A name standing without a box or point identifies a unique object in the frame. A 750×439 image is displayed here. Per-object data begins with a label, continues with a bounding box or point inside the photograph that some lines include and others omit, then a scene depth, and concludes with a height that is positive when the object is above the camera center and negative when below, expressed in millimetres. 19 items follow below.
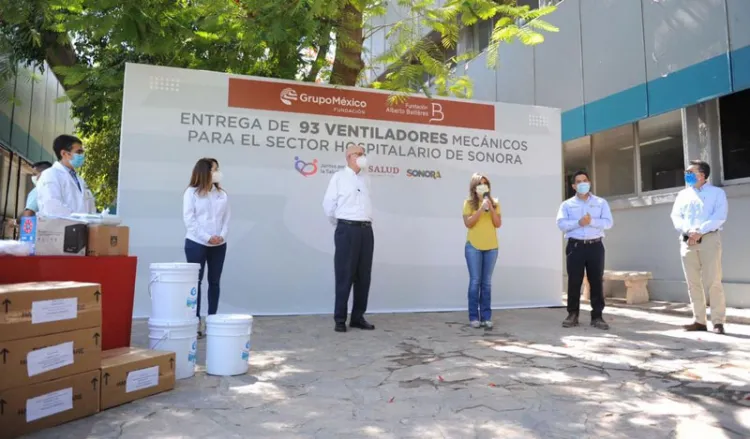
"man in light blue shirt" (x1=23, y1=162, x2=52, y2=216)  5887 +799
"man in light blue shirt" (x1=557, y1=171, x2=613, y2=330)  5695 +249
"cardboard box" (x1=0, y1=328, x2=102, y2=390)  2361 -459
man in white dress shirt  5355 +325
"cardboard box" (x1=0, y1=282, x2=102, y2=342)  2398 -221
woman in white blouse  4832 +406
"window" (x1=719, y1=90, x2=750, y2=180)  7172 +1857
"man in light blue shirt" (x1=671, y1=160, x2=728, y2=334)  5320 +279
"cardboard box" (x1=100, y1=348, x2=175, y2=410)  2852 -642
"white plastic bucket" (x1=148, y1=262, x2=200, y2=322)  3539 -190
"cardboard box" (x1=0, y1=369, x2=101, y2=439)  2346 -681
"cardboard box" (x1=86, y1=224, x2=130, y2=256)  3391 +155
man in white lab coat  4102 +658
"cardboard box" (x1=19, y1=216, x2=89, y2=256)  3102 +176
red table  2924 -71
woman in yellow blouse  5652 +211
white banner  6070 +1106
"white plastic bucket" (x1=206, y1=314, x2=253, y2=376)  3527 -542
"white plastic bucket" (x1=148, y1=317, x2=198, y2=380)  3480 -525
